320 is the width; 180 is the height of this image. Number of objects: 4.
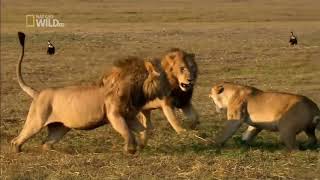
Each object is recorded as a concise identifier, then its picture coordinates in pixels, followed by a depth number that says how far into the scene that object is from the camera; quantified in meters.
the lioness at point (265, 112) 17.34
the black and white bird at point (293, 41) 61.08
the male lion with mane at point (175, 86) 18.47
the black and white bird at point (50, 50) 53.53
